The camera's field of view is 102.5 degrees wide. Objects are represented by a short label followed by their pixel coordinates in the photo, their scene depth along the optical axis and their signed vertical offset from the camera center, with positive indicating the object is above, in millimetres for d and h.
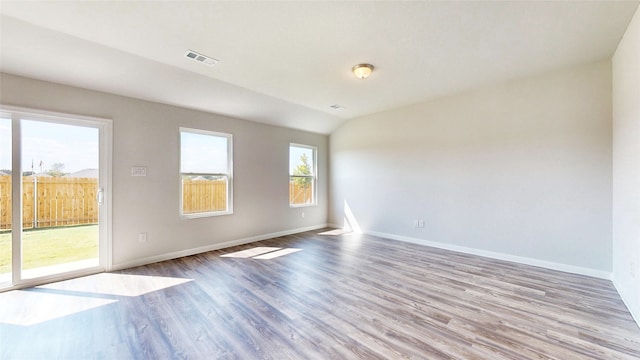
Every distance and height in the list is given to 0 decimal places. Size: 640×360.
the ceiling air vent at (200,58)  2906 +1440
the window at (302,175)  5926 +121
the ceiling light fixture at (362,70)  3210 +1396
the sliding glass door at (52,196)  2855 -179
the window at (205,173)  4277 +130
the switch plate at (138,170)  3652 +144
